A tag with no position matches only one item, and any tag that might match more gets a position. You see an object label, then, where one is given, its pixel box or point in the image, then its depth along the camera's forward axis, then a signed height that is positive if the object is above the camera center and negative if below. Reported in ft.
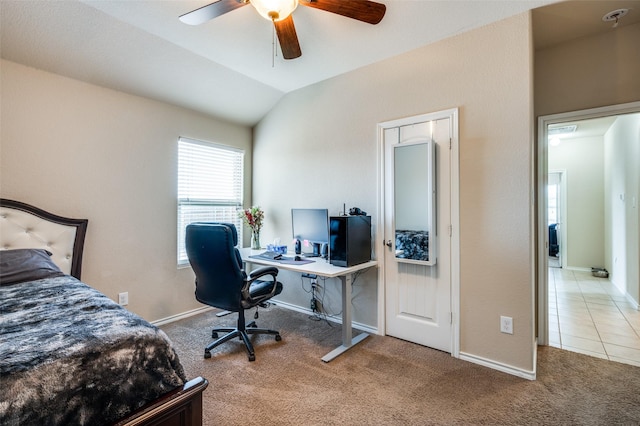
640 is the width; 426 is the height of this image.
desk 8.18 -1.77
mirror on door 8.43 +0.44
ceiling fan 5.33 +3.91
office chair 7.88 -1.60
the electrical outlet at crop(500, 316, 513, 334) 7.33 -2.66
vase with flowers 12.26 -0.15
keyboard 10.10 -1.34
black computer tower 8.64 -0.70
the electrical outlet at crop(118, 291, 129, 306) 9.54 -2.63
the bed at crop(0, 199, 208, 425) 3.06 -1.72
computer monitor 10.33 -0.40
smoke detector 7.15 +4.92
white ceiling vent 15.67 +4.73
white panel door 8.35 -1.63
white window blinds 11.32 +1.33
